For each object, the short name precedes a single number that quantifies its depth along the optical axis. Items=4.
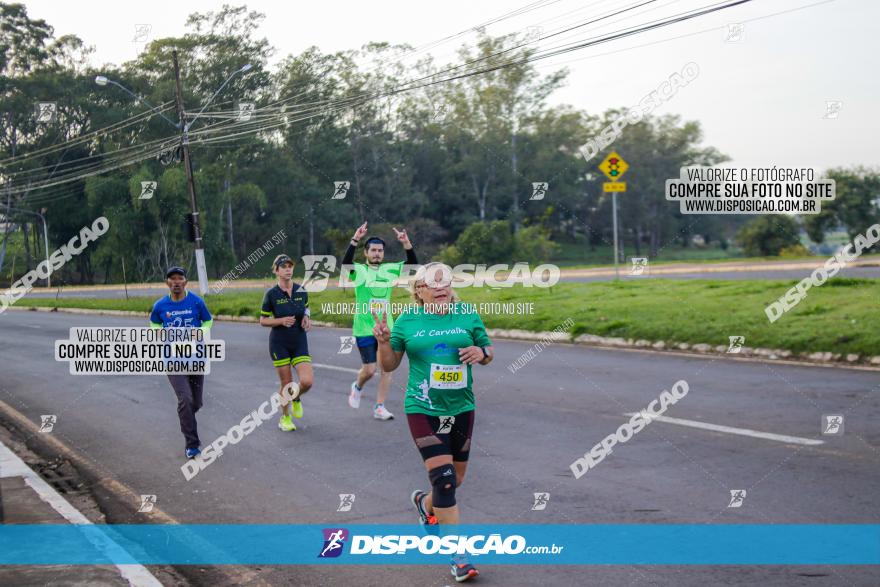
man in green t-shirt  10.85
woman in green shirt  5.69
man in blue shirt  9.50
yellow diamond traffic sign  23.97
